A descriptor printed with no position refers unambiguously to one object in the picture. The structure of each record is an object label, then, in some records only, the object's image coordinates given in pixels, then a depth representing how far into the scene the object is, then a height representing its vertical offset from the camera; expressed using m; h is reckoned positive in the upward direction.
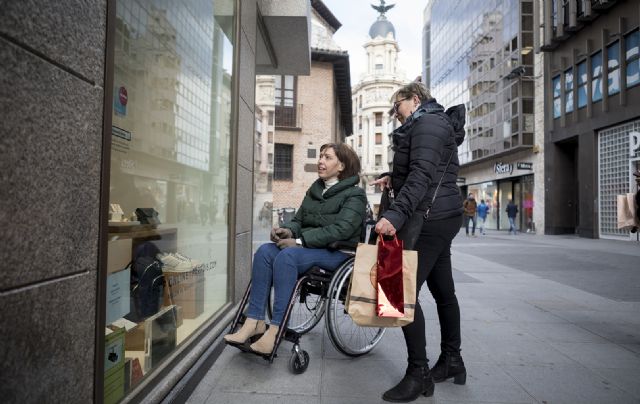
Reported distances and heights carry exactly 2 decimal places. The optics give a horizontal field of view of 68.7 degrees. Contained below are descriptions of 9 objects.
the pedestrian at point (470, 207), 19.84 +0.24
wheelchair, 3.16 -0.79
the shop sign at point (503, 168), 25.78 +2.49
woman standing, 2.75 +0.01
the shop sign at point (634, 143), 15.87 +2.48
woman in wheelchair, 3.15 -0.21
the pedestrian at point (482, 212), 22.56 +0.04
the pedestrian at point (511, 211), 22.66 +0.10
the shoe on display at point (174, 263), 3.02 -0.37
